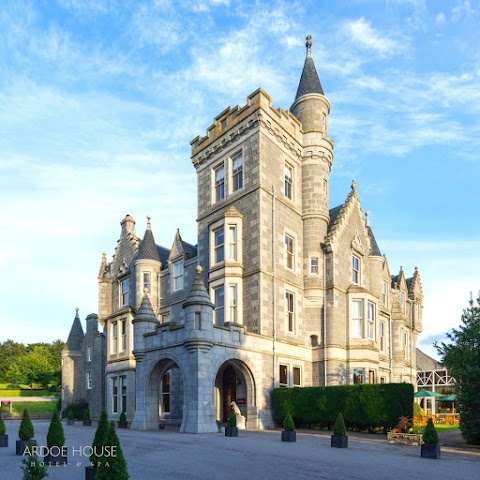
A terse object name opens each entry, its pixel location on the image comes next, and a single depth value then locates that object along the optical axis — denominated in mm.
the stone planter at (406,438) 19438
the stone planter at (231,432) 20922
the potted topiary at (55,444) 13766
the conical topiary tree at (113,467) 8156
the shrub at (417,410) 34669
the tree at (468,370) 19297
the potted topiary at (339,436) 17797
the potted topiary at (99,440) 9203
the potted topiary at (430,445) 15727
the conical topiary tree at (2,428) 18188
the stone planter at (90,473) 10273
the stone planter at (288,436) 19453
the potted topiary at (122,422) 27641
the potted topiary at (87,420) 32412
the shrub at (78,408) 41062
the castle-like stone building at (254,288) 25047
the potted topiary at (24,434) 16094
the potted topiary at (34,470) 8250
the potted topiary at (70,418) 35159
